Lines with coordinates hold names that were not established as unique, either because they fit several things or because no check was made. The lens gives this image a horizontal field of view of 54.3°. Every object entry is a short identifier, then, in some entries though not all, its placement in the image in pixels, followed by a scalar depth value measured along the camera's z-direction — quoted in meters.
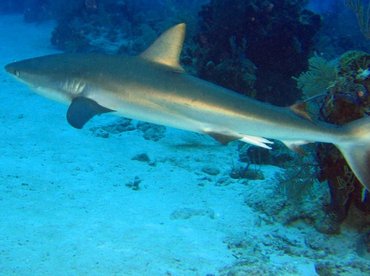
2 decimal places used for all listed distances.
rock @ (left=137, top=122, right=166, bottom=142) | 9.48
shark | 4.09
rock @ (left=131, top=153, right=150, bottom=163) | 8.08
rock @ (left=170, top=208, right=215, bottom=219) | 5.96
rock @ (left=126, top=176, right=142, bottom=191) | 6.80
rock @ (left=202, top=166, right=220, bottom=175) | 7.86
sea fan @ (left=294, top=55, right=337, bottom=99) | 6.30
